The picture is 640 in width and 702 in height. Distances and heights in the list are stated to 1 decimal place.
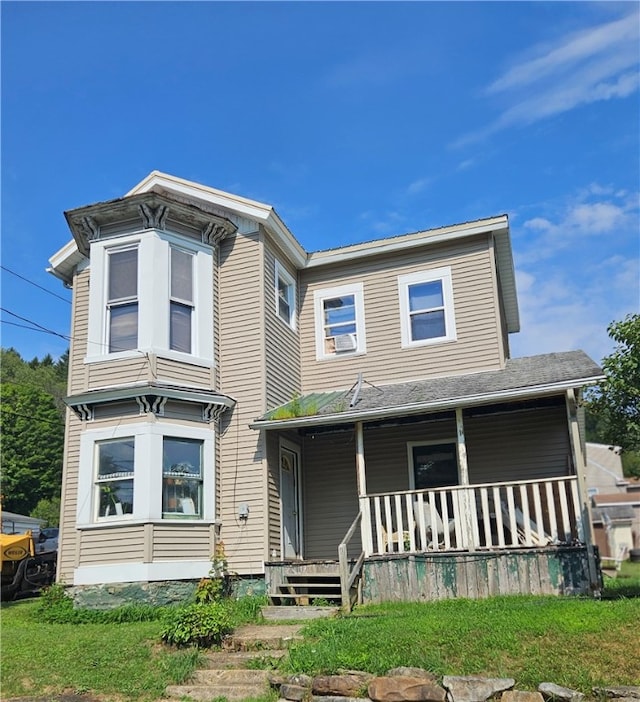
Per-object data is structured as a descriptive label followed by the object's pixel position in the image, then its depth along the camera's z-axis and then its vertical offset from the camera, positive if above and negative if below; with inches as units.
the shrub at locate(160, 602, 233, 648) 355.9 -43.3
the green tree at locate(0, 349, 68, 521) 1560.0 +212.3
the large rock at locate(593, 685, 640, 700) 254.2 -58.6
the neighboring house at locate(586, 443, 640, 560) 1355.8 +35.8
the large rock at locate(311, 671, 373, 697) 288.5 -59.4
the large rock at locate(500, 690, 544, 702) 263.0 -60.9
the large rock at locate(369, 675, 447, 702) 274.8 -59.9
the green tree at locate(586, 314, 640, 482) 383.6 +69.0
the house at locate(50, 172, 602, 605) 450.6 +81.3
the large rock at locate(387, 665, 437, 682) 282.7 -54.9
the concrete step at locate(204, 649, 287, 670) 331.9 -55.0
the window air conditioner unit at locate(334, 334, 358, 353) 604.7 +155.2
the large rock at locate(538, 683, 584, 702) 258.8 -59.4
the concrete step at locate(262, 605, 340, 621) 412.5 -44.4
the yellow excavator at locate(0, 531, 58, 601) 629.6 -20.2
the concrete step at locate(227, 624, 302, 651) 350.3 -49.5
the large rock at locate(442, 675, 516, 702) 267.9 -58.3
